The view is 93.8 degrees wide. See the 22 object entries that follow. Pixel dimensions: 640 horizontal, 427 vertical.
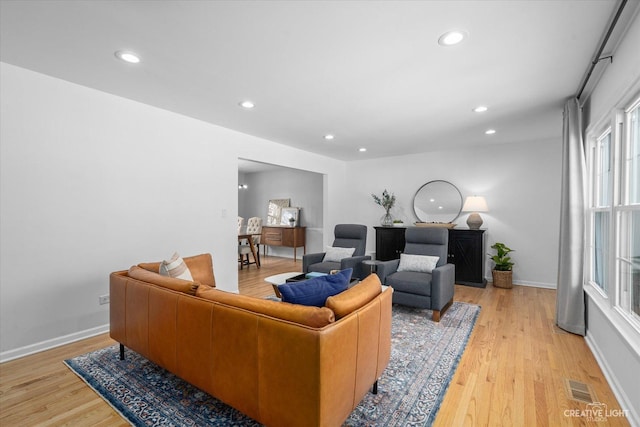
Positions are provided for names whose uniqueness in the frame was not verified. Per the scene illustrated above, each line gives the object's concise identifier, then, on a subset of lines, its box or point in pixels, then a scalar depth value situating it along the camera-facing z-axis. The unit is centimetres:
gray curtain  292
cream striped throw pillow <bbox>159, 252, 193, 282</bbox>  239
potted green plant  473
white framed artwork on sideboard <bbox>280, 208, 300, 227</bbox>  782
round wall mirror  546
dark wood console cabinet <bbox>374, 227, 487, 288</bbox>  482
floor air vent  195
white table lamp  488
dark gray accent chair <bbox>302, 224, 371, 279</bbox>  415
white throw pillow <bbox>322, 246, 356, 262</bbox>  446
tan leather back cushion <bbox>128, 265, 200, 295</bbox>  185
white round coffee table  336
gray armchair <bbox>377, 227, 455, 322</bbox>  325
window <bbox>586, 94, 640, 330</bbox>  201
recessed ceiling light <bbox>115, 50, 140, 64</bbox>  221
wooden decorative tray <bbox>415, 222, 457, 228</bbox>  518
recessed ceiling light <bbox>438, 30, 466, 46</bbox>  192
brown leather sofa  131
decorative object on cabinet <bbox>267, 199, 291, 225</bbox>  823
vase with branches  592
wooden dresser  761
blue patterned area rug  174
